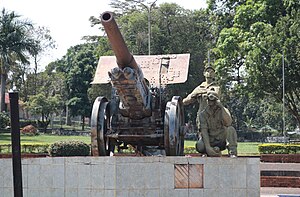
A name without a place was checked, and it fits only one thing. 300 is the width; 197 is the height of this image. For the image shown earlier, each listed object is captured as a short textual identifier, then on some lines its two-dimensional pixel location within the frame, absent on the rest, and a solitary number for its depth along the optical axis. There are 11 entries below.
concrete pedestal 11.53
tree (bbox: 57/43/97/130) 54.62
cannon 12.74
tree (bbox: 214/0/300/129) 32.12
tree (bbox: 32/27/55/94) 52.87
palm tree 41.97
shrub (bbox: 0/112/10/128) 41.79
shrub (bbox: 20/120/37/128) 50.03
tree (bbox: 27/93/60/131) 50.44
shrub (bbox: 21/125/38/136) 42.61
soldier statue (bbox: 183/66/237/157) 13.26
